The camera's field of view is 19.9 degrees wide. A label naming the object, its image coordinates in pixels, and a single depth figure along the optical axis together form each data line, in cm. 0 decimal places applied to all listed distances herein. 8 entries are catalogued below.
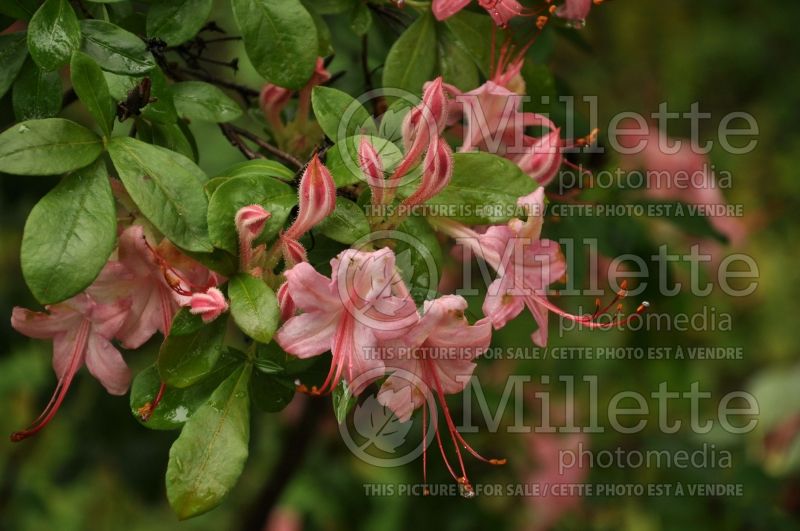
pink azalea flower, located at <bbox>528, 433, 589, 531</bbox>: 140
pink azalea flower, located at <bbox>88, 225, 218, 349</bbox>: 79
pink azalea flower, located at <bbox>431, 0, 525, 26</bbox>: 84
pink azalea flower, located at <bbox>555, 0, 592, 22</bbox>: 87
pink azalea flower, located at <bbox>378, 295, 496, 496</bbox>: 78
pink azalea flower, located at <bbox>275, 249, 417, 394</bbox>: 77
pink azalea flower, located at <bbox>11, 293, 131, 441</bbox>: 82
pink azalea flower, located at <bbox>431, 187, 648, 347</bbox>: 81
